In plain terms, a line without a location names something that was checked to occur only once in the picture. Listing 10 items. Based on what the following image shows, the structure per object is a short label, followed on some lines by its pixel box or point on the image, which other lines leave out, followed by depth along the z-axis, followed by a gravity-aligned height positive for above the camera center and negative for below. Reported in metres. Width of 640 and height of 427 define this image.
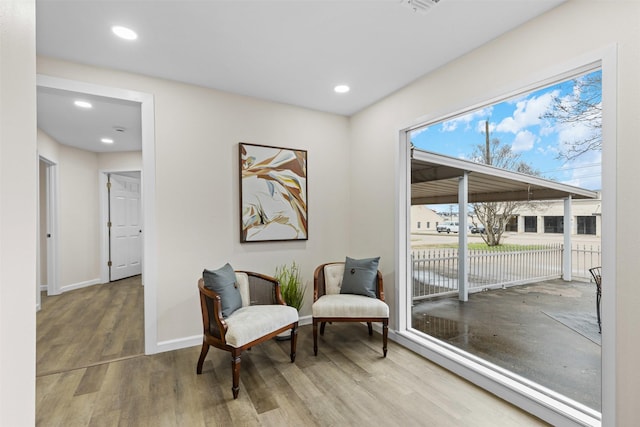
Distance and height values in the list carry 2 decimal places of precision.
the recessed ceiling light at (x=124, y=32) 2.12 +1.30
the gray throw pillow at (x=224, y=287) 2.46 -0.63
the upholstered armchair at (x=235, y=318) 2.23 -0.87
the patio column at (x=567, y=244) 2.08 -0.24
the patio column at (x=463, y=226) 3.01 -0.15
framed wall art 3.24 +0.21
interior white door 5.75 -0.32
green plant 3.21 -0.81
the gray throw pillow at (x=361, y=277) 3.08 -0.69
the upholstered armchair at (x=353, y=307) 2.79 -0.90
